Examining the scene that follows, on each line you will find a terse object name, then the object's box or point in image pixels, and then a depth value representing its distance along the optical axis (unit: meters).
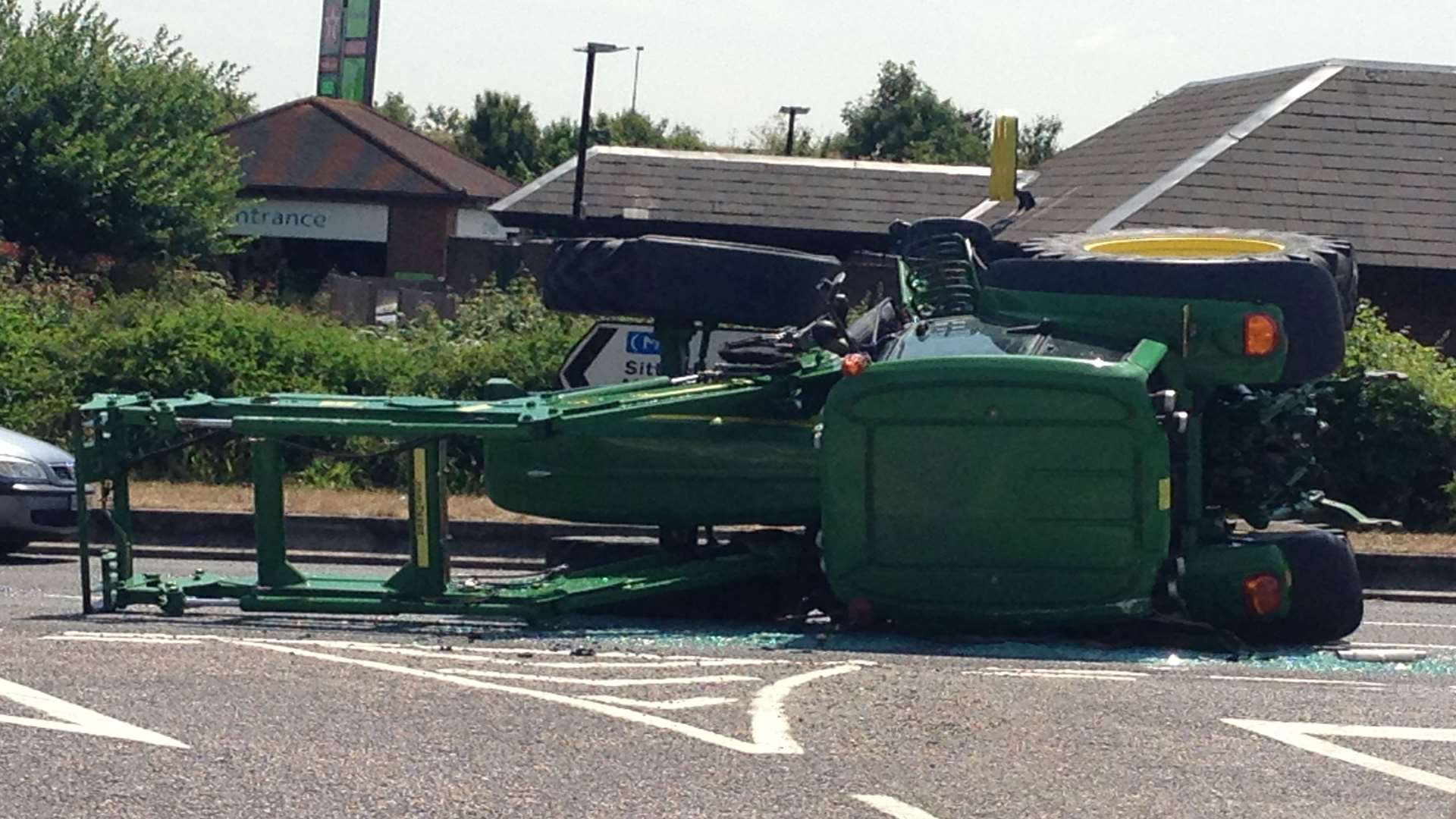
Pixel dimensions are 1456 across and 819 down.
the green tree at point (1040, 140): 91.00
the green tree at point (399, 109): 119.19
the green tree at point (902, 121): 92.81
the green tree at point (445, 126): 100.62
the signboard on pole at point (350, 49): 89.12
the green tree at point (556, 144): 93.75
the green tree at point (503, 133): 96.69
